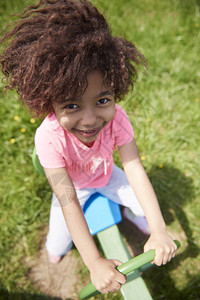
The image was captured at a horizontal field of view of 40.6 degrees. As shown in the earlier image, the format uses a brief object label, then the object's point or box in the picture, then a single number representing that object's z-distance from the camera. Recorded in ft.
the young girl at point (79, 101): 2.60
